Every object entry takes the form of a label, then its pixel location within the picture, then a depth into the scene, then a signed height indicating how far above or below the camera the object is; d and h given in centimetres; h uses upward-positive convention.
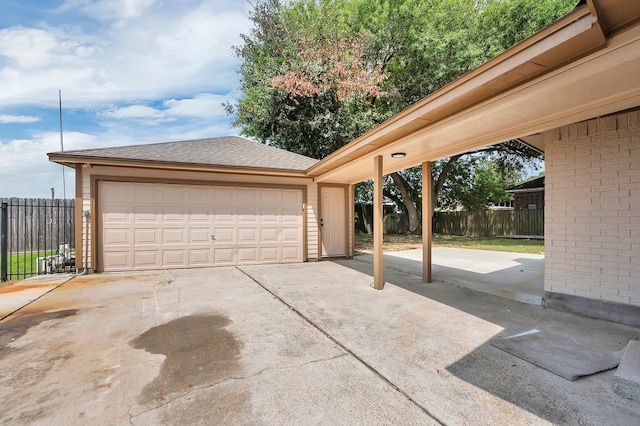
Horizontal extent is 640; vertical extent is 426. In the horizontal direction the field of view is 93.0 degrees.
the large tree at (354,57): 1198 +665
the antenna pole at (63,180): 916 +137
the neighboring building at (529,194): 1681 +111
